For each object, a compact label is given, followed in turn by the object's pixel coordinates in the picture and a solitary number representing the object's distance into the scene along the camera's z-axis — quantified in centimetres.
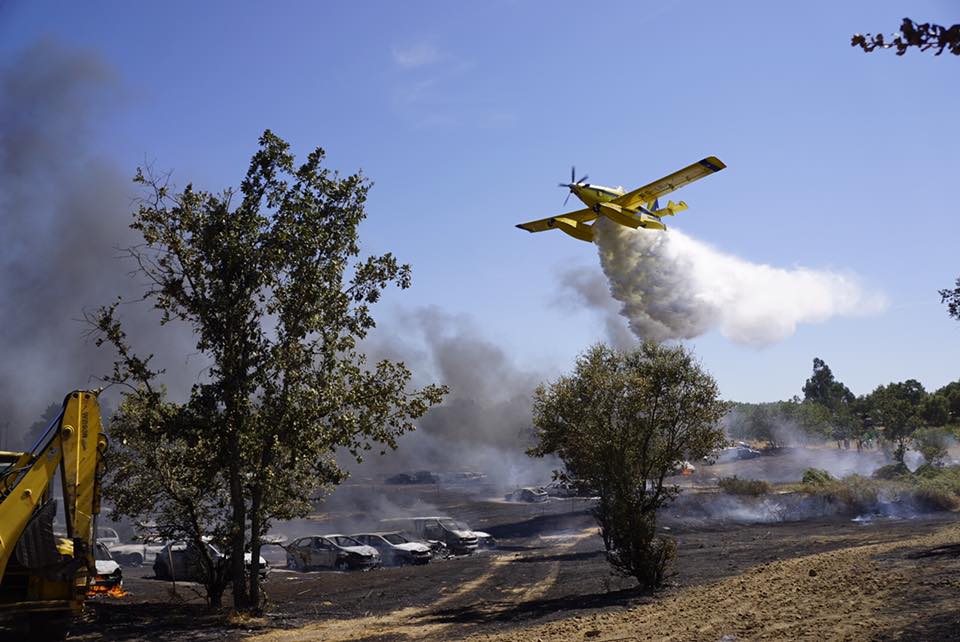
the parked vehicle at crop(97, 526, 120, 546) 4047
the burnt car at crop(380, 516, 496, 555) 4003
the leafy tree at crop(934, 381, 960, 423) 10144
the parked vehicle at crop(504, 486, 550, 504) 7531
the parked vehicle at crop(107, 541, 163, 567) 3669
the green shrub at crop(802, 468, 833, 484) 6116
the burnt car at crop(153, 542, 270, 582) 2689
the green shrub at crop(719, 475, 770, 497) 6244
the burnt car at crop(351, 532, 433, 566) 3519
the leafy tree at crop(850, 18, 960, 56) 583
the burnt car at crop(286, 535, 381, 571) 3303
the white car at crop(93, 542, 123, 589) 2350
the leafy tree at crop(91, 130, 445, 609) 1850
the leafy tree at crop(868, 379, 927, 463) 8556
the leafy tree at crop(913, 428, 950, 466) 7279
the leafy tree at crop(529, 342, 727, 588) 2055
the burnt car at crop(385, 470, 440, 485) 9900
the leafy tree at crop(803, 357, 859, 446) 10519
